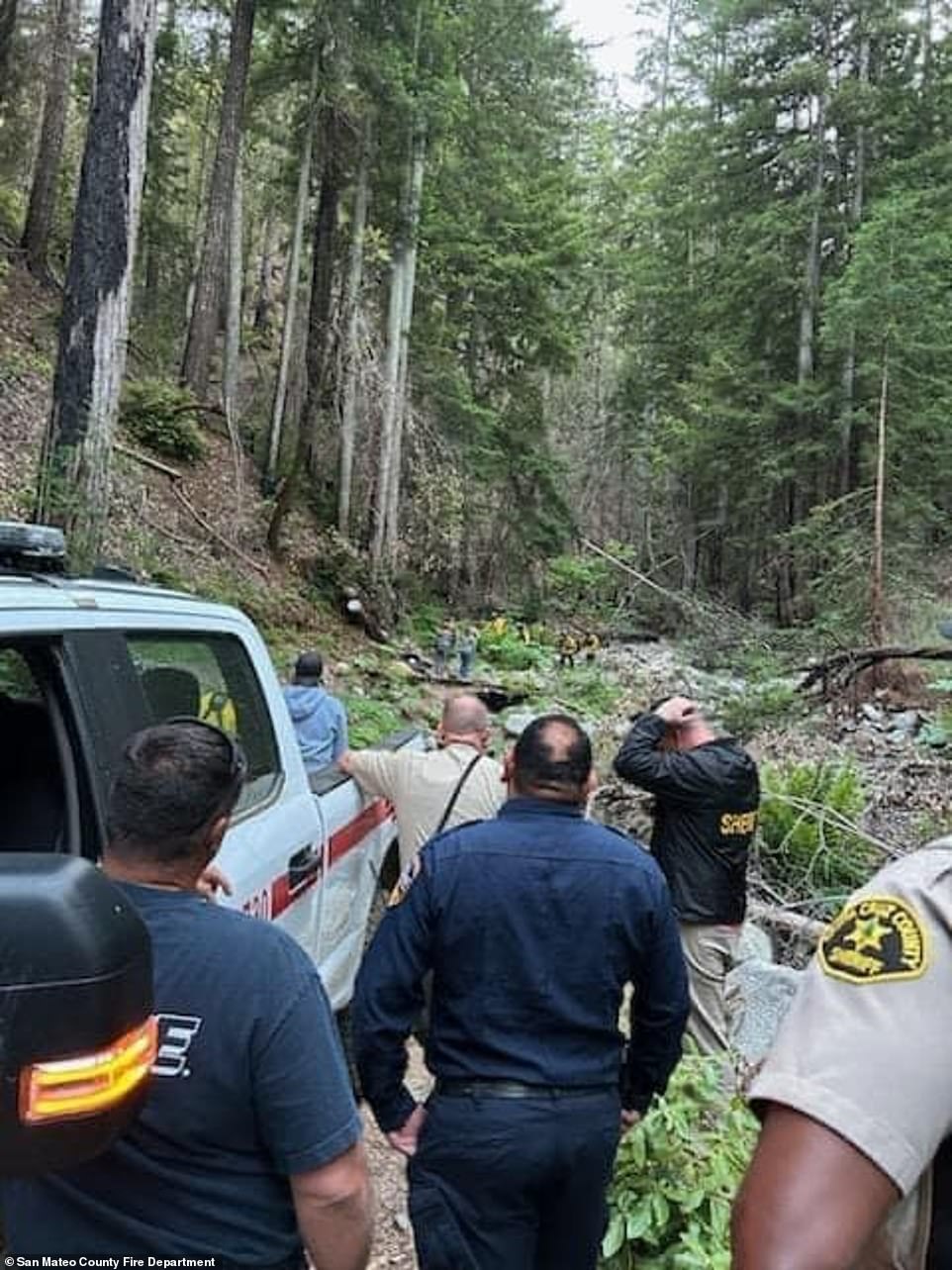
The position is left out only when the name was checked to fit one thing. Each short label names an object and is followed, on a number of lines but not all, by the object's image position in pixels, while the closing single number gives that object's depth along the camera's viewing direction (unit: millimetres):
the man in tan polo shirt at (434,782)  4262
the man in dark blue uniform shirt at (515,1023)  2609
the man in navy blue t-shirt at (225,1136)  1658
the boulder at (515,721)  14543
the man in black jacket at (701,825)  4910
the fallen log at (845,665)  12250
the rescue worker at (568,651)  21844
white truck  2330
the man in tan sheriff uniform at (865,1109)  959
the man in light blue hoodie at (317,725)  6492
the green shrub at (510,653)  22016
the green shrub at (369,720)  12495
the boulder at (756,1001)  5727
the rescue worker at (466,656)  18500
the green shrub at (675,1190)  3102
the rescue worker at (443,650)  19047
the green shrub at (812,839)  7918
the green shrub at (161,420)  18422
